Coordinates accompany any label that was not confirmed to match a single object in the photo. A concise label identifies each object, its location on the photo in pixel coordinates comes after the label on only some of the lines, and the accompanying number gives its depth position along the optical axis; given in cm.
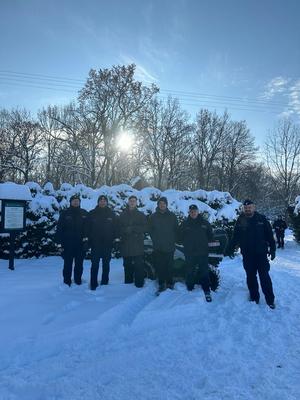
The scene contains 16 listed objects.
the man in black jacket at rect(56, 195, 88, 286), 800
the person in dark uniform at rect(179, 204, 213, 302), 778
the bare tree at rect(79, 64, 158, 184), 3316
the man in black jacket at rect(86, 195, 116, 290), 795
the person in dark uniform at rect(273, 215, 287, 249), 2050
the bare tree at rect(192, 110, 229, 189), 4866
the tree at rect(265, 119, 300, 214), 4397
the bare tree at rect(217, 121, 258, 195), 4998
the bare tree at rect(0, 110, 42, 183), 3960
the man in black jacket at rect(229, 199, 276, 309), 722
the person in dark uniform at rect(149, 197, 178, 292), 800
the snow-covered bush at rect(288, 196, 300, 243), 2258
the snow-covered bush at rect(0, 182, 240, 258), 1153
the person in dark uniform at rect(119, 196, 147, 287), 813
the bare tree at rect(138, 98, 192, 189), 4356
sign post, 966
